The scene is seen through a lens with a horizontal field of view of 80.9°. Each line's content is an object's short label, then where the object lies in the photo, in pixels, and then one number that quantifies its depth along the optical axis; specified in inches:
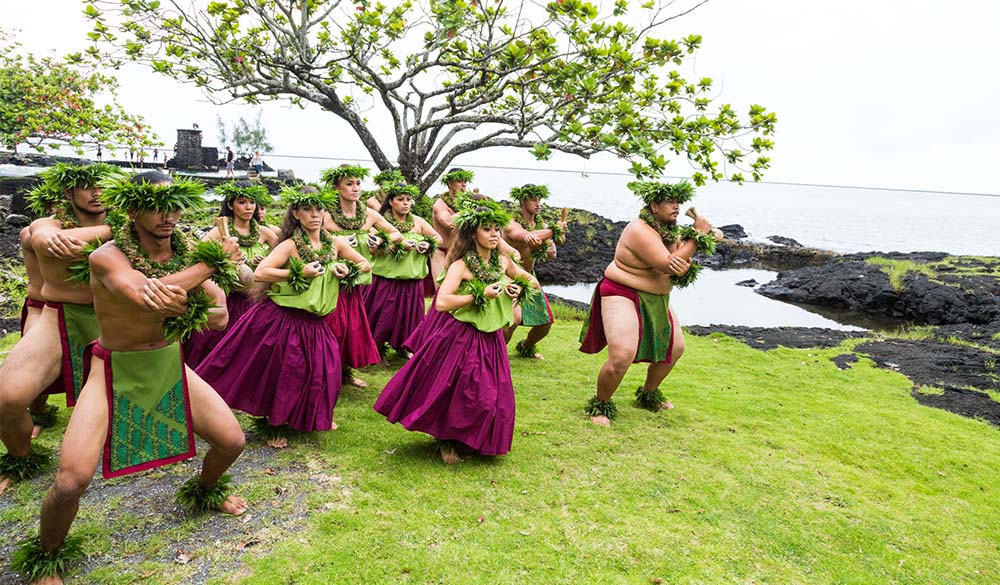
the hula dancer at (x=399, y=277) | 243.8
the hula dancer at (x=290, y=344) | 163.3
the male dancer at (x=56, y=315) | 131.8
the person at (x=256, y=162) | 946.1
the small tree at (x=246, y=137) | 1877.5
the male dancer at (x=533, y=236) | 245.4
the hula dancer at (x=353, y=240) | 204.5
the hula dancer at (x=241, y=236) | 203.2
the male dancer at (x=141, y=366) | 104.0
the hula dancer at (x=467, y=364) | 156.6
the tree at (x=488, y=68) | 318.3
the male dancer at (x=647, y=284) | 189.3
